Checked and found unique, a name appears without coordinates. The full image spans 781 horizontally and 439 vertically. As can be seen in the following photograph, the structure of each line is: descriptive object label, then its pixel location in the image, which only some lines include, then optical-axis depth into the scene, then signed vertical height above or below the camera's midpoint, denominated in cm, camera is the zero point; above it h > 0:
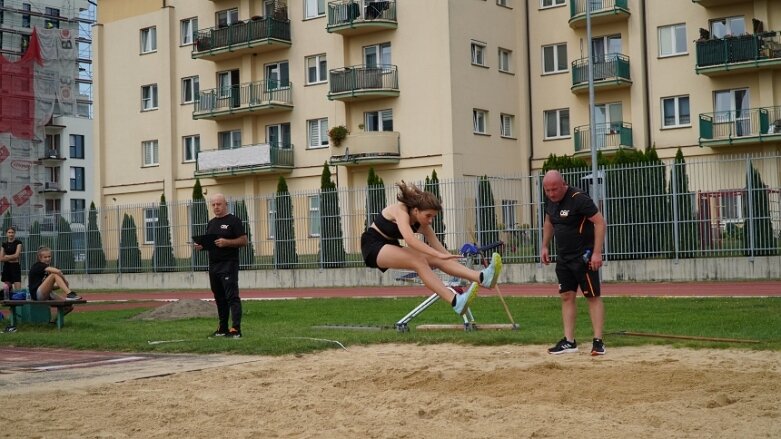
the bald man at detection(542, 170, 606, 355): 1115 -7
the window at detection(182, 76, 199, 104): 5150 +836
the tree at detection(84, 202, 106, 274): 3788 +20
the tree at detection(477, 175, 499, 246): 2911 +79
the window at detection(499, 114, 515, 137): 4602 +538
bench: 1727 -93
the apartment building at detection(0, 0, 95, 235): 6034 +1022
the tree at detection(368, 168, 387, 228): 3064 +137
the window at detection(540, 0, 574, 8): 4568 +1074
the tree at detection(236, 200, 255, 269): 3344 +1
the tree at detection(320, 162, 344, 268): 3184 +51
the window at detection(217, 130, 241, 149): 5066 +558
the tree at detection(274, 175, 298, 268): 3294 +46
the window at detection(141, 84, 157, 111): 5262 +813
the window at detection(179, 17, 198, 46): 5150 +1133
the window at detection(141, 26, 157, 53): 5262 +1114
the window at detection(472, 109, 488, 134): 4416 +533
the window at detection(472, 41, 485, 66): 4397 +827
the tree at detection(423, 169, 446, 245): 2980 +71
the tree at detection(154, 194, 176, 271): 3575 +29
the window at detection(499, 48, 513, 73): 4578 +828
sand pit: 718 -127
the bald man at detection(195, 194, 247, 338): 1426 -9
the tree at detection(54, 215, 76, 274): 3859 +28
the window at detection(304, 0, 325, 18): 4684 +1111
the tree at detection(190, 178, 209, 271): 3428 +94
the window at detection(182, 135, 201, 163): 5172 +534
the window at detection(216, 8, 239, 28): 4982 +1151
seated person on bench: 1749 -40
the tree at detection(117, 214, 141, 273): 3684 +19
